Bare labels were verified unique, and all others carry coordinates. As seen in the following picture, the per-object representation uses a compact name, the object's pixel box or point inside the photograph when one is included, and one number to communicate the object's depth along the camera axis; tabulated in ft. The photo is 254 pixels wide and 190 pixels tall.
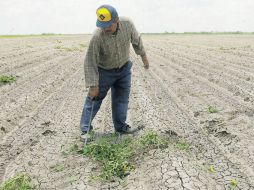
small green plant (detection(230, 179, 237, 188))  7.66
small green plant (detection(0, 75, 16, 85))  19.52
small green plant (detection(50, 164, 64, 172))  8.82
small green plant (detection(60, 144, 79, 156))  9.81
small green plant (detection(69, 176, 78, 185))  8.19
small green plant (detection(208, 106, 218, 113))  13.29
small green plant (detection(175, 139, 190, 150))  9.49
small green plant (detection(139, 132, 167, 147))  9.57
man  9.35
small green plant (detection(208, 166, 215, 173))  8.28
